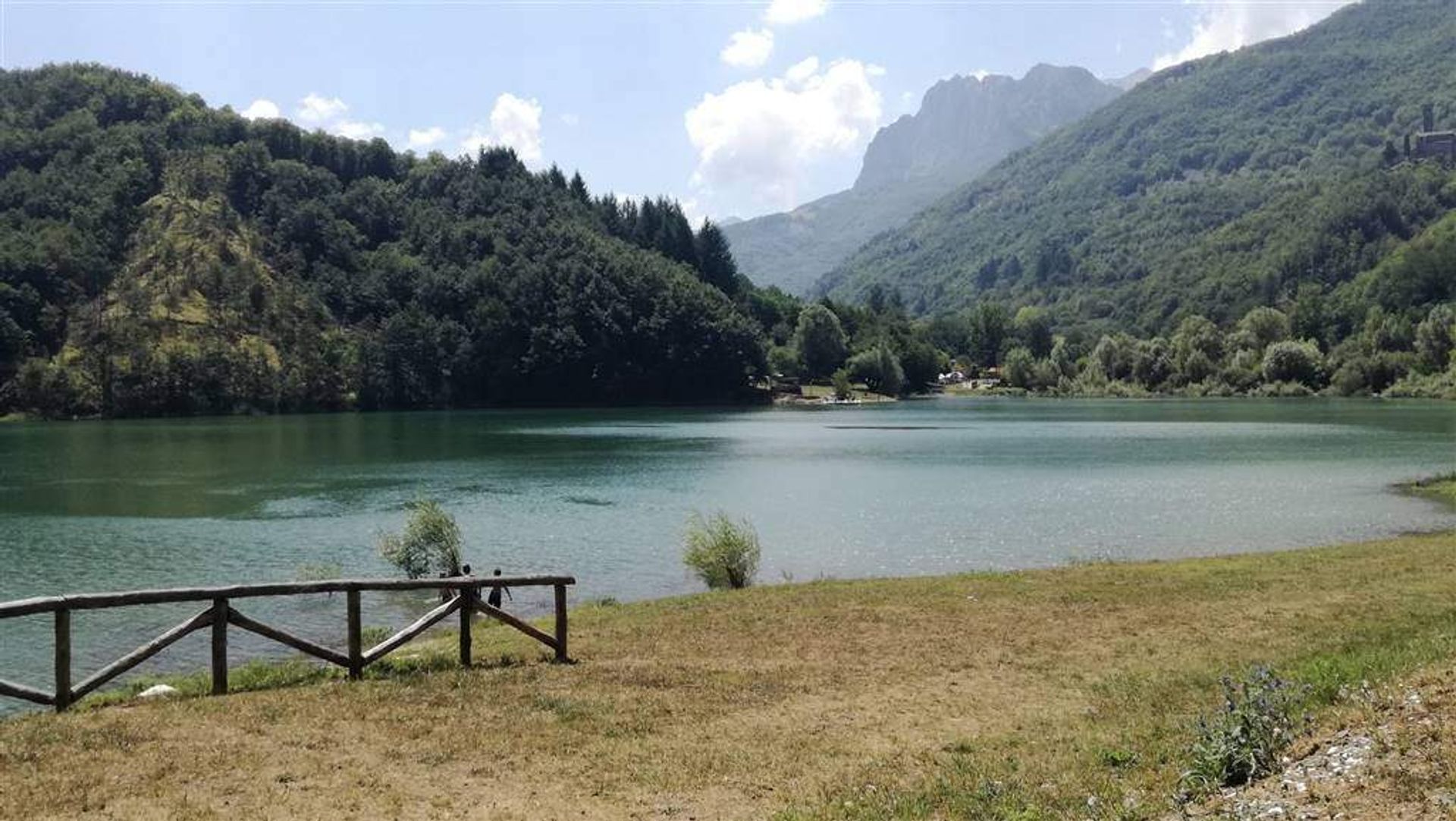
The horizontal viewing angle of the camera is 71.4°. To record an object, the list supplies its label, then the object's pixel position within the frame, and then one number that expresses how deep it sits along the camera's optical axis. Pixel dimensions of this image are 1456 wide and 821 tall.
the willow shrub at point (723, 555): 35.41
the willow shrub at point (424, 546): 38.34
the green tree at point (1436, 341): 185.50
